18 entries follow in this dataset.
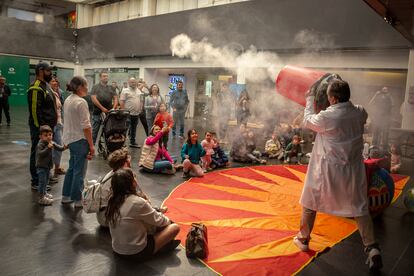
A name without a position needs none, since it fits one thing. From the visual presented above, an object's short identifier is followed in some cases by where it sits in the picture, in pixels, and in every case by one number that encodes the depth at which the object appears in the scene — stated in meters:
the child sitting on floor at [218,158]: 7.94
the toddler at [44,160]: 4.86
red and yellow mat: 3.60
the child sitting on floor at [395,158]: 8.19
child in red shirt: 7.66
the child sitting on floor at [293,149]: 9.26
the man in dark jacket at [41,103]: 5.18
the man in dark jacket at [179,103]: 12.14
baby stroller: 7.36
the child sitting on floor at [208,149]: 7.68
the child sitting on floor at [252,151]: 8.84
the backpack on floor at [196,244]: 3.59
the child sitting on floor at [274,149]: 9.66
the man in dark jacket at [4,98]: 12.90
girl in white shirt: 3.32
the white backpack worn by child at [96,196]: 4.02
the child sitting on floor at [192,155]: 6.97
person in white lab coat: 3.50
